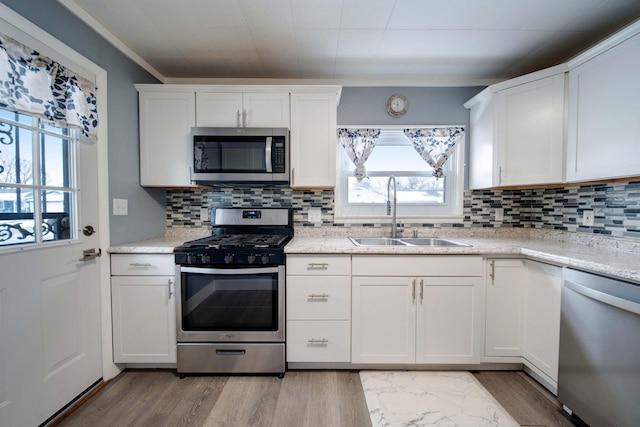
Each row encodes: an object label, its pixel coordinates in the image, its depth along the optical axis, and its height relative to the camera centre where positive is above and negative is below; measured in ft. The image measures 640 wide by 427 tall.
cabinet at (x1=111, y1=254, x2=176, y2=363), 5.64 -2.33
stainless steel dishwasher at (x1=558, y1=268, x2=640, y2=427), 3.53 -2.18
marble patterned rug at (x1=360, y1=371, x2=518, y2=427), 4.54 -3.79
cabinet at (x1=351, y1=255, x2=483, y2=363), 5.70 -2.28
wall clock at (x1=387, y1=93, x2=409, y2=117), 7.59 +3.07
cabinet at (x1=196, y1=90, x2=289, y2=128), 6.54 +2.49
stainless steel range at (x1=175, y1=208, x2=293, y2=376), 5.61 -2.47
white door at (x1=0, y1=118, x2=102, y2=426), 3.92 -1.88
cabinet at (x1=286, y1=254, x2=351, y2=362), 5.73 -2.13
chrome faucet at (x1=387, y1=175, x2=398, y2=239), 7.10 -0.18
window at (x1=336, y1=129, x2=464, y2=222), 7.82 +0.72
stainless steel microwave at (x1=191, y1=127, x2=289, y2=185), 6.31 +1.25
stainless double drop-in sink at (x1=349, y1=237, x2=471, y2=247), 7.14 -0.97
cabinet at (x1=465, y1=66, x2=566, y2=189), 5.79 +1.90
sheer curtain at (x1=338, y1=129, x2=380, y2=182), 7.54 +1.85
